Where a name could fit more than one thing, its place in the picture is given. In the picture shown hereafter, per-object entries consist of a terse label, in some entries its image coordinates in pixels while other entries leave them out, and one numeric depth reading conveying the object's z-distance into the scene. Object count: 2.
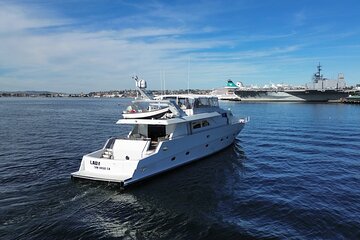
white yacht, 16.41
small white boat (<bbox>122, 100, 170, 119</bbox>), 19.22
